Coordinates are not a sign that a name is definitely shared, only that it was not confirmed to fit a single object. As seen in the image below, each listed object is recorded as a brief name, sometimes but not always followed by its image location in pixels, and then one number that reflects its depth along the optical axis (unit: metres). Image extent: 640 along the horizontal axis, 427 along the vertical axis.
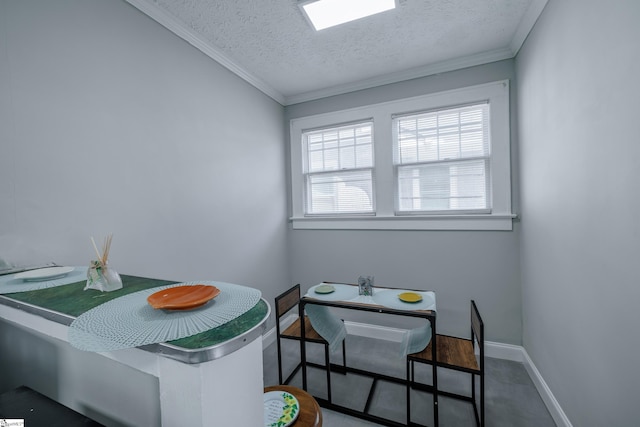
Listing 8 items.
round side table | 0.91
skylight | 1.74
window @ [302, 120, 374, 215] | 2.95
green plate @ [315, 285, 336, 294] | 2.04
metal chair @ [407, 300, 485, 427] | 1.52
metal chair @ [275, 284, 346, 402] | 1.88
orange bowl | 0.64
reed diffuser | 0.88
